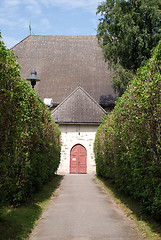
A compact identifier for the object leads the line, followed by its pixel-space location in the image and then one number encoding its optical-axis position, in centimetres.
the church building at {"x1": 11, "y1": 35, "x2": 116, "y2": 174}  2214
